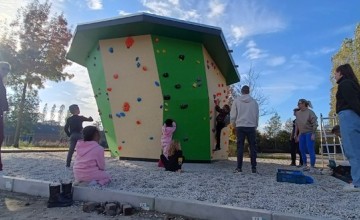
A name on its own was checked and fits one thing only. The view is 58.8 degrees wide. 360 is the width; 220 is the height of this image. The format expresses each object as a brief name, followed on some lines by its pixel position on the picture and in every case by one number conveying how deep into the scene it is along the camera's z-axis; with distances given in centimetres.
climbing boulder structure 921
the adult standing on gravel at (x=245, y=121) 733
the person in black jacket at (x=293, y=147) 1021
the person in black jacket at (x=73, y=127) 775
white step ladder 871
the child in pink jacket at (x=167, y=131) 896
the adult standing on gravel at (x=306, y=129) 859
